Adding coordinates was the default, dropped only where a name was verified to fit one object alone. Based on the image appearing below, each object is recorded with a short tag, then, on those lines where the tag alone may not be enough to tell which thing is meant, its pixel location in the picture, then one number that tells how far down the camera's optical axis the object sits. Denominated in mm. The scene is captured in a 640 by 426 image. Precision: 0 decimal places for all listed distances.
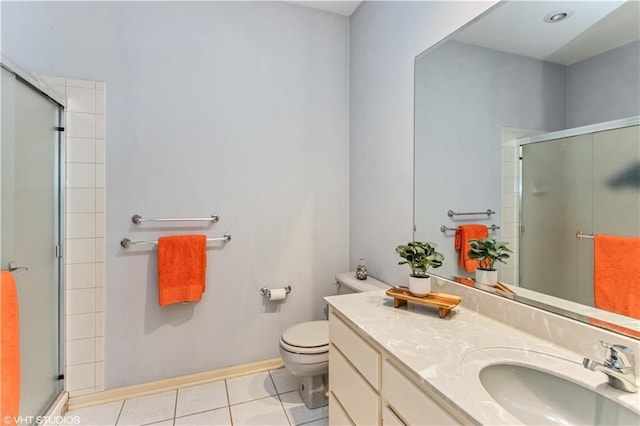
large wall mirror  877
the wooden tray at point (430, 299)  1208
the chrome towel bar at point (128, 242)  1843
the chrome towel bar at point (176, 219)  1859
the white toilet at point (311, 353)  1660
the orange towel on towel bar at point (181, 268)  1849
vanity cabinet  835
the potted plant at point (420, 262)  1299
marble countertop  718
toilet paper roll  2123
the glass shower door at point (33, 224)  1311
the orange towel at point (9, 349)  1129
